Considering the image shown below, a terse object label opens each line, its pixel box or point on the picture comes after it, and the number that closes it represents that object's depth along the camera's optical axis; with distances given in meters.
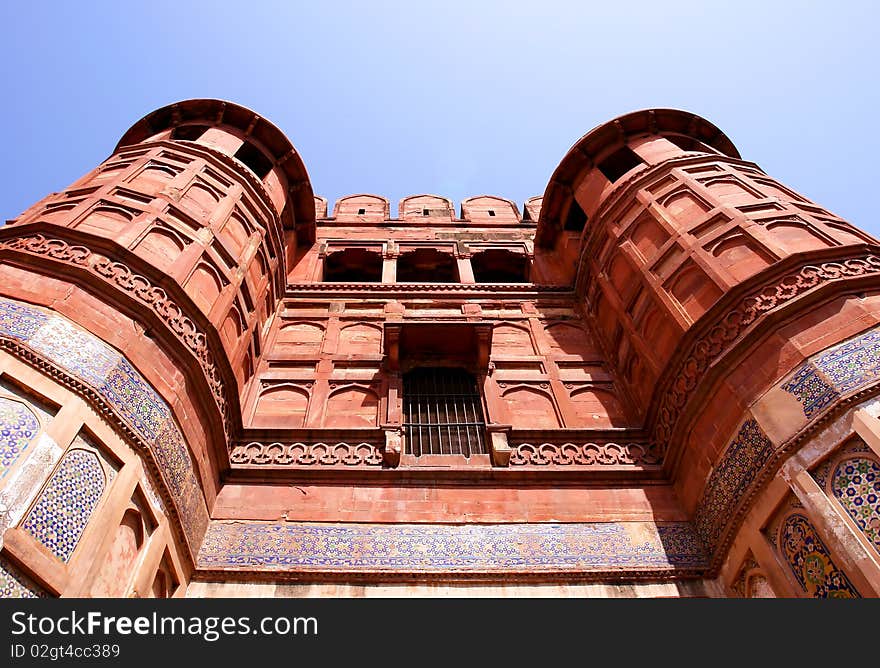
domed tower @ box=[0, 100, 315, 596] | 4.95
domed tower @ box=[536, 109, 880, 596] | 5.59
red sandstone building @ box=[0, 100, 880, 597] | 5.46
